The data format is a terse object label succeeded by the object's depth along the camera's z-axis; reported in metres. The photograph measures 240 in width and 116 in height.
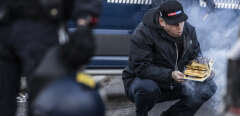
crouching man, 7.97
